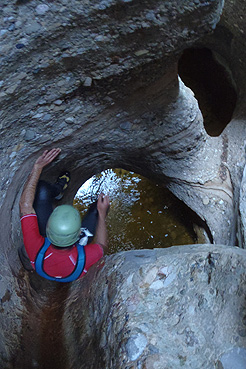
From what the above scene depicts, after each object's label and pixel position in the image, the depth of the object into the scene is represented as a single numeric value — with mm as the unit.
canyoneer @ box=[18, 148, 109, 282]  1560
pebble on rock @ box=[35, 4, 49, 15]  1190
